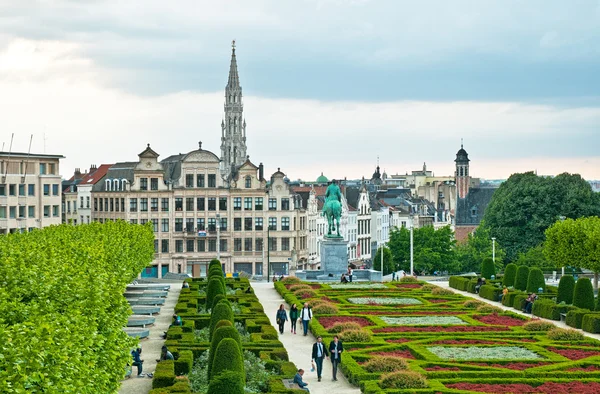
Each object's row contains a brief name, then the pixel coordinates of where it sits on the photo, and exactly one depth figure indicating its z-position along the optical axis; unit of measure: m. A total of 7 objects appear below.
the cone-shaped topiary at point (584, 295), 56.75
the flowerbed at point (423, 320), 52.06
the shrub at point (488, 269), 79.62
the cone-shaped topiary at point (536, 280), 67.44
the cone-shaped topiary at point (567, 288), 60.00
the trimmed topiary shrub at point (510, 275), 72.75
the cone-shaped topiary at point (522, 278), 69.81
